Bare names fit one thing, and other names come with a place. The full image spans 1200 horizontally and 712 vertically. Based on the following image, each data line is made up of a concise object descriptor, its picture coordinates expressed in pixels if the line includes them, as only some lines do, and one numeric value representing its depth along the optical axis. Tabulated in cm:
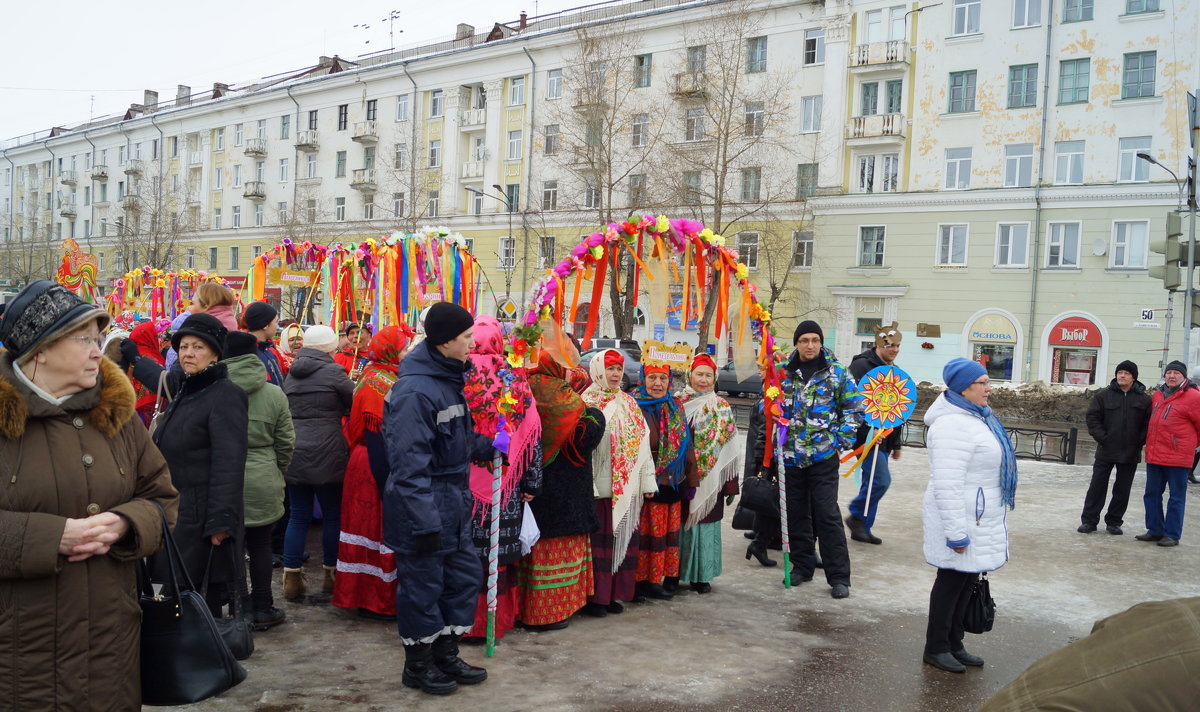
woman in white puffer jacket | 495
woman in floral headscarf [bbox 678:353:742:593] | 646
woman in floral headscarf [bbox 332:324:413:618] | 559
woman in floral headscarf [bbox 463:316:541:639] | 509
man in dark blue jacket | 432
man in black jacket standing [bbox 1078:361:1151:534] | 896
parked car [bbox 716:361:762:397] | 2838
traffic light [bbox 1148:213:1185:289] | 1103
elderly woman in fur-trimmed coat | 254
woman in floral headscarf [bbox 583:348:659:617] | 590
